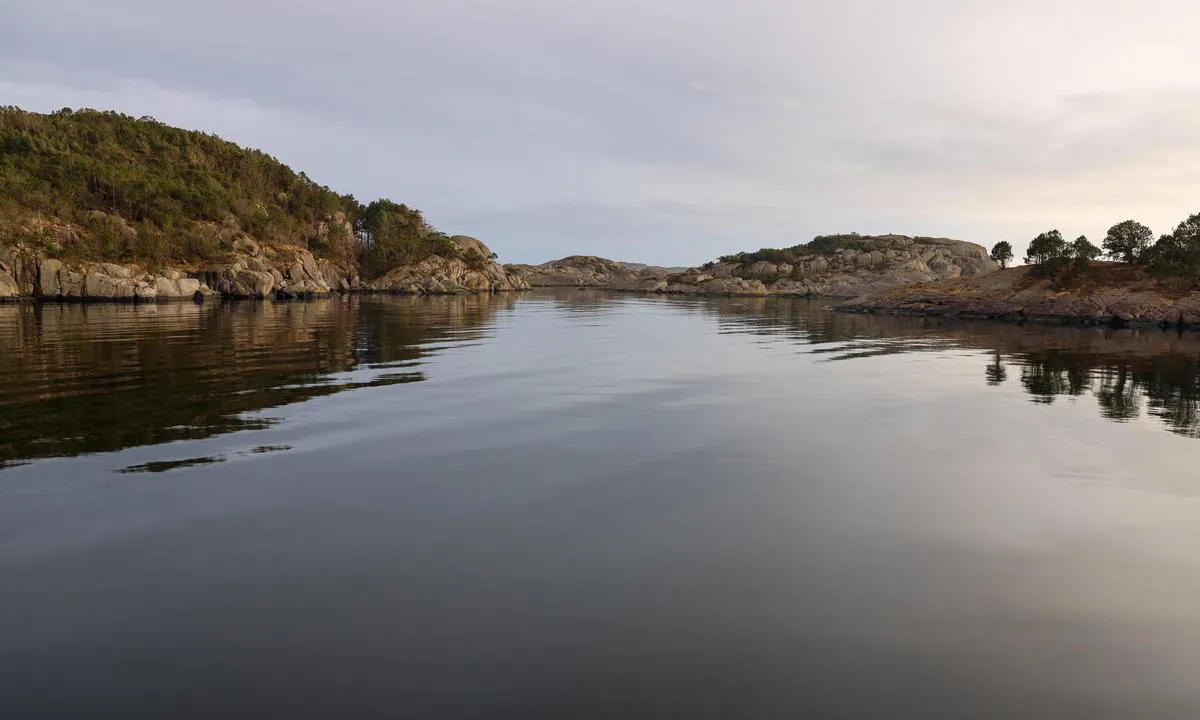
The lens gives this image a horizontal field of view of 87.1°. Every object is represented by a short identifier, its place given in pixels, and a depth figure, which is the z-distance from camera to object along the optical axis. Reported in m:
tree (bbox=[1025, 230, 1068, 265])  81.62
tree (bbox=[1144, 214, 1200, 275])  68.50
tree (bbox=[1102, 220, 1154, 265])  78.00
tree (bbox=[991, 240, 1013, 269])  106.25
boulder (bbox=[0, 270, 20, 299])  78.59
